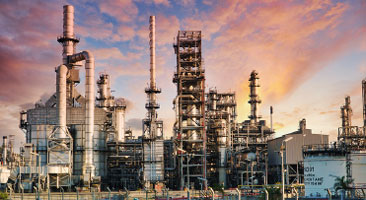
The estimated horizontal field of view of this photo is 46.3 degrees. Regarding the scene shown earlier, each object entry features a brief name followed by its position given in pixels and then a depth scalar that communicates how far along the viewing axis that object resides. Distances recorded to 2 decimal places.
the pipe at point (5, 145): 104.97
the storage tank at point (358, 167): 56.78
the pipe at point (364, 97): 93.88
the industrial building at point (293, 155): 79.19
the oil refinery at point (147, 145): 80.56
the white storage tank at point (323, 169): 56.03
